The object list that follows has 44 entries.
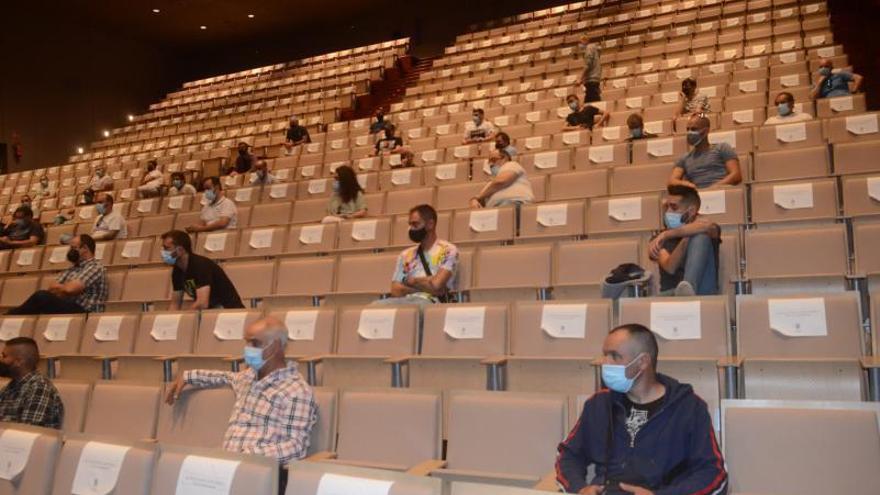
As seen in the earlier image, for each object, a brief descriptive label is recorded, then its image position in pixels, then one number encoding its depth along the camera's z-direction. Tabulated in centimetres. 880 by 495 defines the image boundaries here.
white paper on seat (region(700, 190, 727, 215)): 445
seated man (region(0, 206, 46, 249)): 757
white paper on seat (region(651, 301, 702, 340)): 298
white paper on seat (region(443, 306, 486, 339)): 344
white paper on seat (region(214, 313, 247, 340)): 400
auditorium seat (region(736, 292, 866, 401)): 262
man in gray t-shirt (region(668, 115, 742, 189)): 462
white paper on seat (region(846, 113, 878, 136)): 525
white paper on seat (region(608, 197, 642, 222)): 466
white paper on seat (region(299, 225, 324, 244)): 565
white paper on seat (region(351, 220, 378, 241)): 543
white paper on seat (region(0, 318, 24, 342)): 489
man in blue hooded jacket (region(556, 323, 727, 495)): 195
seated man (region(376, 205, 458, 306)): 411
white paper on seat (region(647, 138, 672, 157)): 579
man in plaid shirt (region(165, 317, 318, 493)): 261
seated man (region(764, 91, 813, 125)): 581
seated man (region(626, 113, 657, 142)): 621
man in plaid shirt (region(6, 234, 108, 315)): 520
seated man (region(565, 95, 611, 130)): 729
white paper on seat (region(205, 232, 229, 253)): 610
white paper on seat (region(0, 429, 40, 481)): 227
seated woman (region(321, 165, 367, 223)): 595
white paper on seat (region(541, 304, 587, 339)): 324
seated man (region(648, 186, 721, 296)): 345
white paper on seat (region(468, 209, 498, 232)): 504
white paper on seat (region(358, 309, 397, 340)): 363
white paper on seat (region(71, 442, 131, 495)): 207
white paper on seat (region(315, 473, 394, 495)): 156
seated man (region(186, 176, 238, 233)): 652
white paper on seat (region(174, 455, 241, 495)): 182
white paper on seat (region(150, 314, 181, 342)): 426
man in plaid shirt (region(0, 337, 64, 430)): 328
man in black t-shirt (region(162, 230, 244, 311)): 457
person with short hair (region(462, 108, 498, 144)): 773
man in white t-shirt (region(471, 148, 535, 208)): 528
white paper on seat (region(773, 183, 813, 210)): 434
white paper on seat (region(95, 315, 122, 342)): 446
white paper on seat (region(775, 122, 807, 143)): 550
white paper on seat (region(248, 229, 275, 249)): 589
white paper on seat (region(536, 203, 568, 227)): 483
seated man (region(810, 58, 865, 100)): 629
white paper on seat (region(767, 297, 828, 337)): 285
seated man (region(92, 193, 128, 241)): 696
